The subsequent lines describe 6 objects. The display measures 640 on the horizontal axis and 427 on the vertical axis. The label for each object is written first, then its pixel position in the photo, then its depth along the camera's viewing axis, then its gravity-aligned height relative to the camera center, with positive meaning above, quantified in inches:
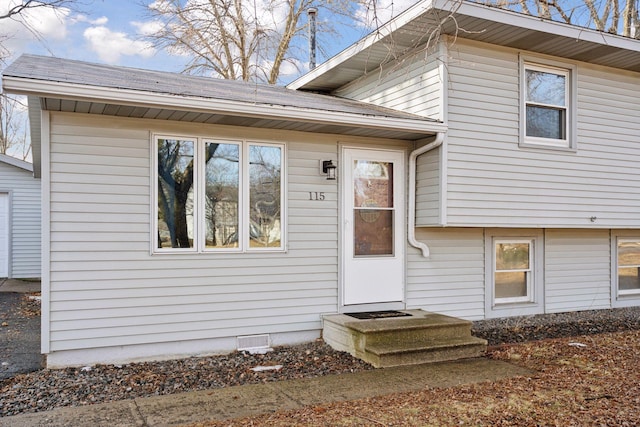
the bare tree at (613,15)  509.9 +228.9
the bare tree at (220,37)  514.0 +206.7
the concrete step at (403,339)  206.1 -53.6
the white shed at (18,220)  483.2 -2.2
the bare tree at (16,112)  436.5 +161.7
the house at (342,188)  198.8 +15.2
